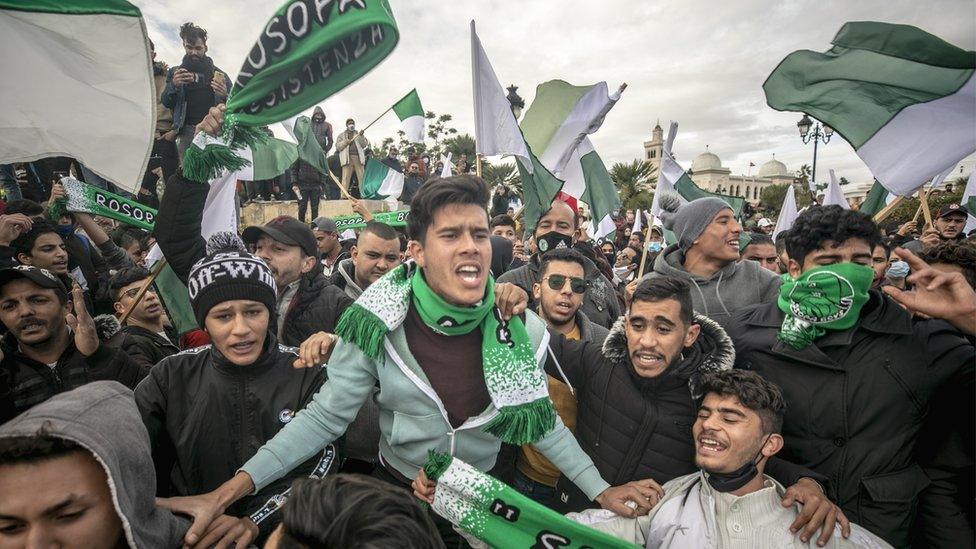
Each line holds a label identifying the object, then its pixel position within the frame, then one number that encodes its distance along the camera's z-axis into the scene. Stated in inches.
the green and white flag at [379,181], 372.5
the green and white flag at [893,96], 118.9
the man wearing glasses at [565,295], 134.0
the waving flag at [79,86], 85.4
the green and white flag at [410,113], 286.2
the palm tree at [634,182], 1364.4
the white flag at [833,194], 259.9
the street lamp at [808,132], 622.0
